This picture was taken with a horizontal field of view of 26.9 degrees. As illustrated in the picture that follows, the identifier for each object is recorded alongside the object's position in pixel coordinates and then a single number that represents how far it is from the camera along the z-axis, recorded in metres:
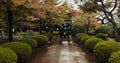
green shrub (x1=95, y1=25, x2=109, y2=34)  25.80
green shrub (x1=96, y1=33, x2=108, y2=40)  22.73
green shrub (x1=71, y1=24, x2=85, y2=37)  31.50
